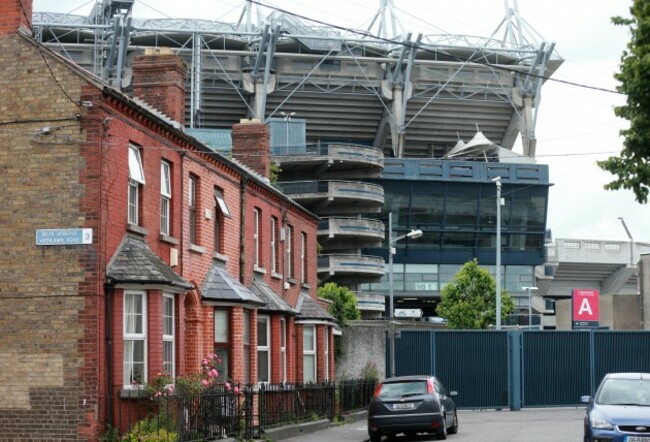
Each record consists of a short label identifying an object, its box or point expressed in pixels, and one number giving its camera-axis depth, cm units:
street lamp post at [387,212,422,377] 4119
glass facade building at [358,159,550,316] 9100
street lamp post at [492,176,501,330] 5454
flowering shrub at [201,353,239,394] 2379
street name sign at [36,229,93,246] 2133
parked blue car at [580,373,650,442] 1933
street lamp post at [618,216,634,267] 10744
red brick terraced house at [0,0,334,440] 2117
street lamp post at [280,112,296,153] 8175
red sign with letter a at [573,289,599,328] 5059
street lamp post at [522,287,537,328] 8900
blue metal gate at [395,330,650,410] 4331
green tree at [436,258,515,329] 7200
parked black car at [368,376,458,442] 2659
